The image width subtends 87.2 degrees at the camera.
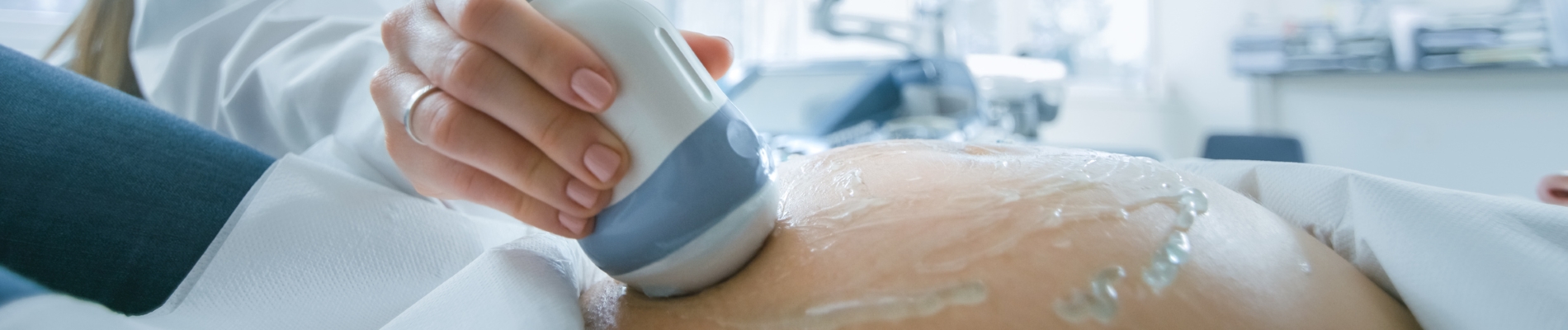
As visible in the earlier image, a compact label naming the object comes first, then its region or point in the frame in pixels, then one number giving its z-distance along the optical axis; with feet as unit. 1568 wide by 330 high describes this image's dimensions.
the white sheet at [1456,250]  1.31
